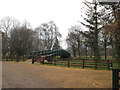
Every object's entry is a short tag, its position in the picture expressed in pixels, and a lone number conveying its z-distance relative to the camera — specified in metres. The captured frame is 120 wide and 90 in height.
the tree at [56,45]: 53.44
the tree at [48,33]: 52.41
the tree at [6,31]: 42.38
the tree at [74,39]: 44.56
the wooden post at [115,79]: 5.41
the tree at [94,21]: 25.19
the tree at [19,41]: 42.25
